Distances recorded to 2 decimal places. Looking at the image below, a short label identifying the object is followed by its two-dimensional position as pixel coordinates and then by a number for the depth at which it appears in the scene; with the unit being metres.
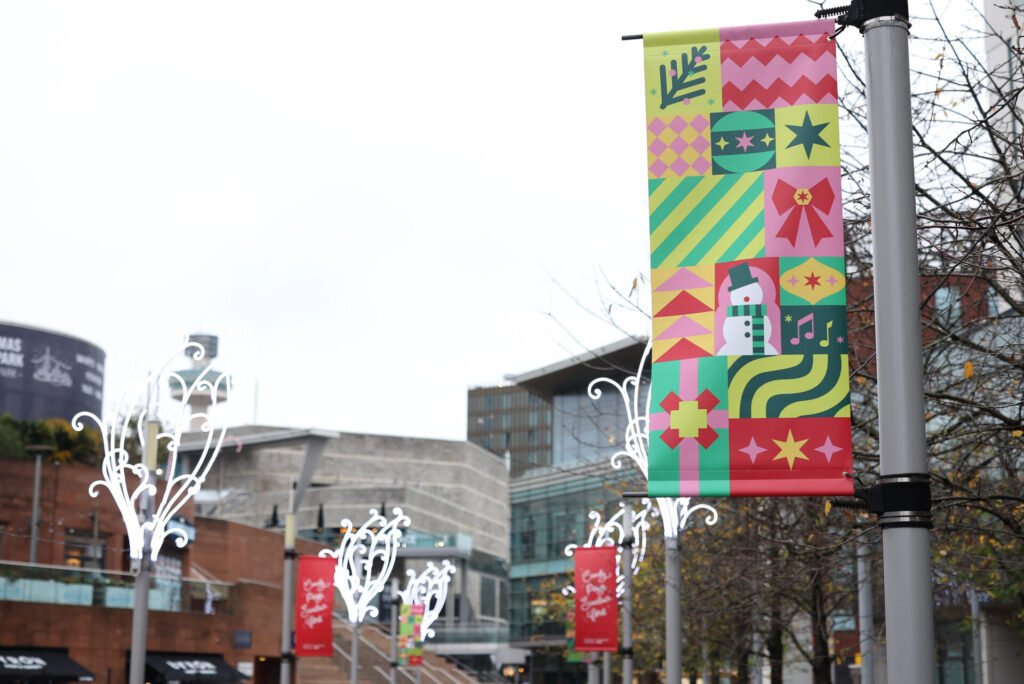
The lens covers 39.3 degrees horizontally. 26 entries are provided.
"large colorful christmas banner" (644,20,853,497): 7.04
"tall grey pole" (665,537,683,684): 19.50
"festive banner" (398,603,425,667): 46.93
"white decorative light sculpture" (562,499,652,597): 31.79
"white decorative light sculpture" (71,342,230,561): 20.34
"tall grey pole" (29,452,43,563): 47.50
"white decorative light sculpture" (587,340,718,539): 19.81
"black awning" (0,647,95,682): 40.66
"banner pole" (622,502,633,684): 25.16
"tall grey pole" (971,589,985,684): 29.29
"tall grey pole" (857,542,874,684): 23.68
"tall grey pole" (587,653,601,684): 40.31
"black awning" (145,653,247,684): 45.94
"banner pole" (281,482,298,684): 26.91
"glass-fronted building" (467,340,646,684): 78.62
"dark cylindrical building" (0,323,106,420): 68.19
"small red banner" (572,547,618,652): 24.88
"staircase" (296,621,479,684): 61.56
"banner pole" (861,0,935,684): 5.91
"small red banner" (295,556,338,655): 31.83
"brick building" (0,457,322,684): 42.91
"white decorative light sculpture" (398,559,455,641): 48.78
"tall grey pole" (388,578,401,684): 47.81
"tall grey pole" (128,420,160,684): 19.19
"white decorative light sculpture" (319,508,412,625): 39.09
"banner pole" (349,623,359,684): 40.16
